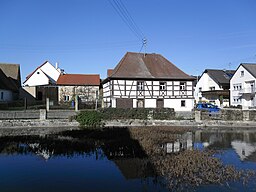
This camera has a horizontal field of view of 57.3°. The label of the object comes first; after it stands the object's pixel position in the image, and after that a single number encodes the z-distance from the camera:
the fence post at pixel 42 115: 23.39
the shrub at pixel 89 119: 23.39
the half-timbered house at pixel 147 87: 31.36
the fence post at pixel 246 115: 25.13
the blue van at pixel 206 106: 32.63
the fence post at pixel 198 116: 24.77
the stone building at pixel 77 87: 41.84
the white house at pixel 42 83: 42.47
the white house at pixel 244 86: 41.00
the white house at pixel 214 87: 48.91
